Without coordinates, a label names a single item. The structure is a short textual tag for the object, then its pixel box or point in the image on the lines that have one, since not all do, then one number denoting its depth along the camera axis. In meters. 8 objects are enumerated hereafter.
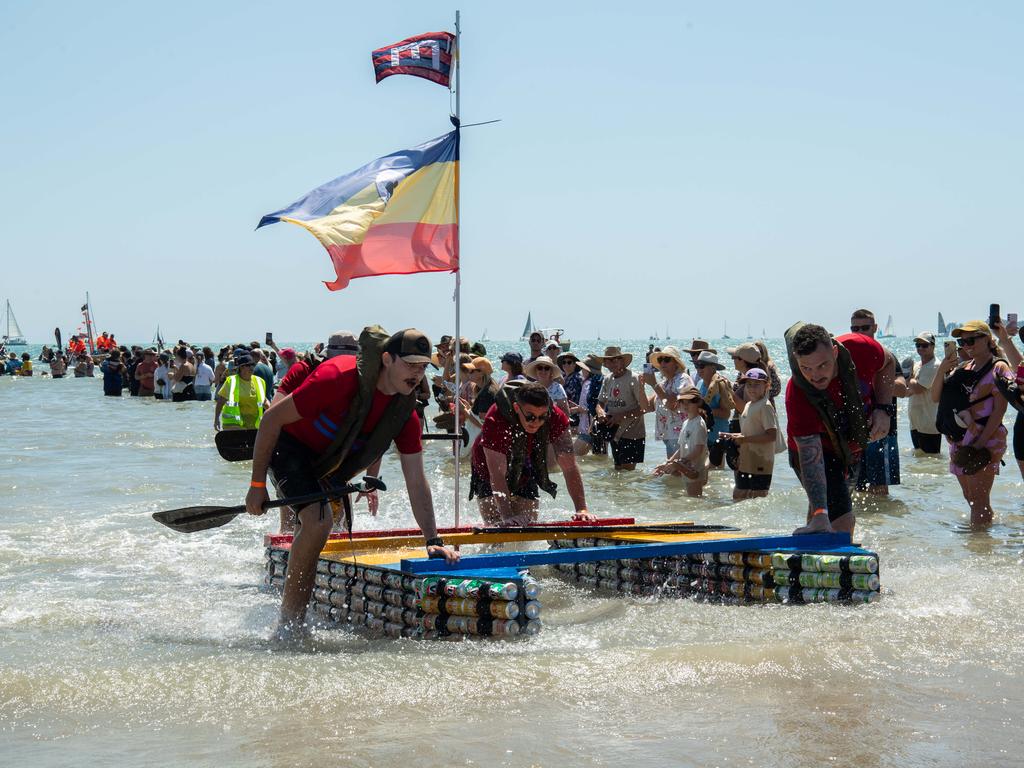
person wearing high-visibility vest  14.61
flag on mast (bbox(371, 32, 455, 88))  9.23
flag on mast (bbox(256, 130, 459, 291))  8.23
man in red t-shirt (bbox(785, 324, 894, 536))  6.68
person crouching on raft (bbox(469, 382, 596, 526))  7.79
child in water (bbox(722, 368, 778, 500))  10.44
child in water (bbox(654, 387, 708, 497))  11.29
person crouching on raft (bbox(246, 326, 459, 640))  5.90
